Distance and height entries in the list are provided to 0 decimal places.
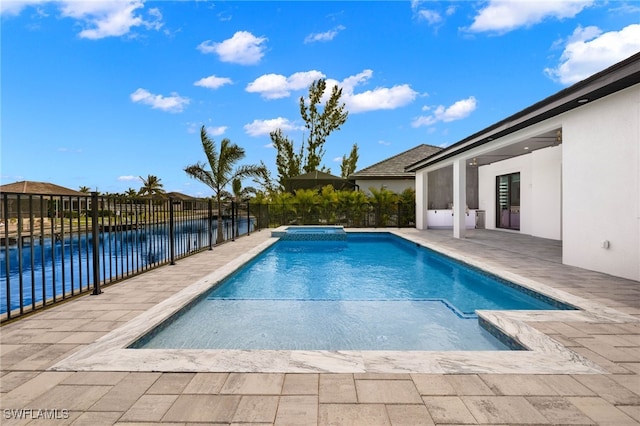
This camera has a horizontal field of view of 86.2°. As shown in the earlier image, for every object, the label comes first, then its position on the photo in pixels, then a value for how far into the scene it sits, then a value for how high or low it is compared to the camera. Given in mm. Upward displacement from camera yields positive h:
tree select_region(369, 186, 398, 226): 16922 +148
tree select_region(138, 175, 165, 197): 39969 +2804
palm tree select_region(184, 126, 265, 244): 13380 +1685
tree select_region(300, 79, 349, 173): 30658 +7925
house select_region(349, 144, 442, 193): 20516 +1839
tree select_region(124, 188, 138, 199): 44325 +2413
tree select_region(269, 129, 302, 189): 30969 +4653
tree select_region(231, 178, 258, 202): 16484 +885
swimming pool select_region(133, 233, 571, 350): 3818 -1511
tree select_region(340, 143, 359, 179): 35938 +4582
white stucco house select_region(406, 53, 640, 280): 5422 +908
